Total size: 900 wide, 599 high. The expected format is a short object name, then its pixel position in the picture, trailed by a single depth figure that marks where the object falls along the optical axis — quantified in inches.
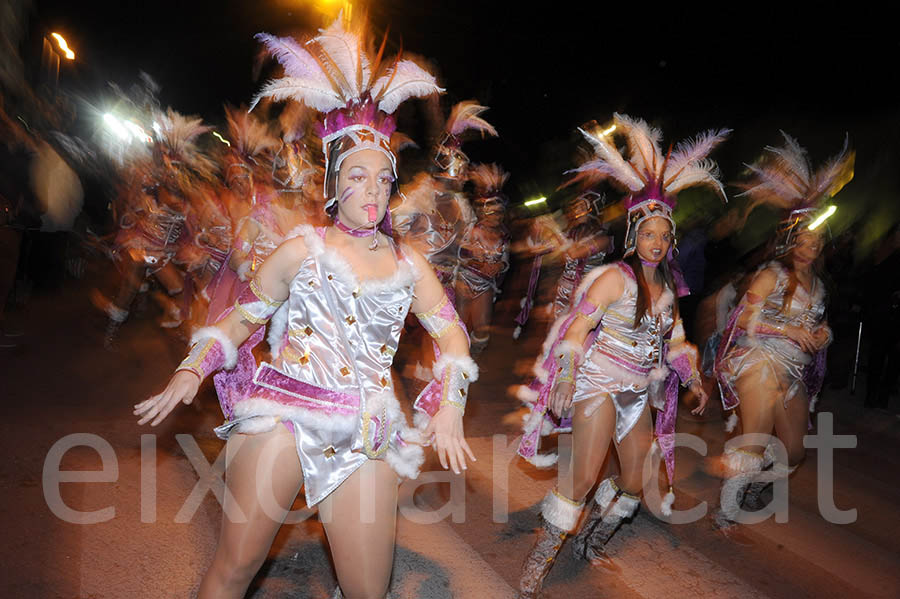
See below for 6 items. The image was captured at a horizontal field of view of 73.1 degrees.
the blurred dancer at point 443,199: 264.4
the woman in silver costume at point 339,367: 86.6
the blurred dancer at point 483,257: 335.6
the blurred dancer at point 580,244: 310.5
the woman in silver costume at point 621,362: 138.0
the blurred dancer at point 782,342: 177.0
